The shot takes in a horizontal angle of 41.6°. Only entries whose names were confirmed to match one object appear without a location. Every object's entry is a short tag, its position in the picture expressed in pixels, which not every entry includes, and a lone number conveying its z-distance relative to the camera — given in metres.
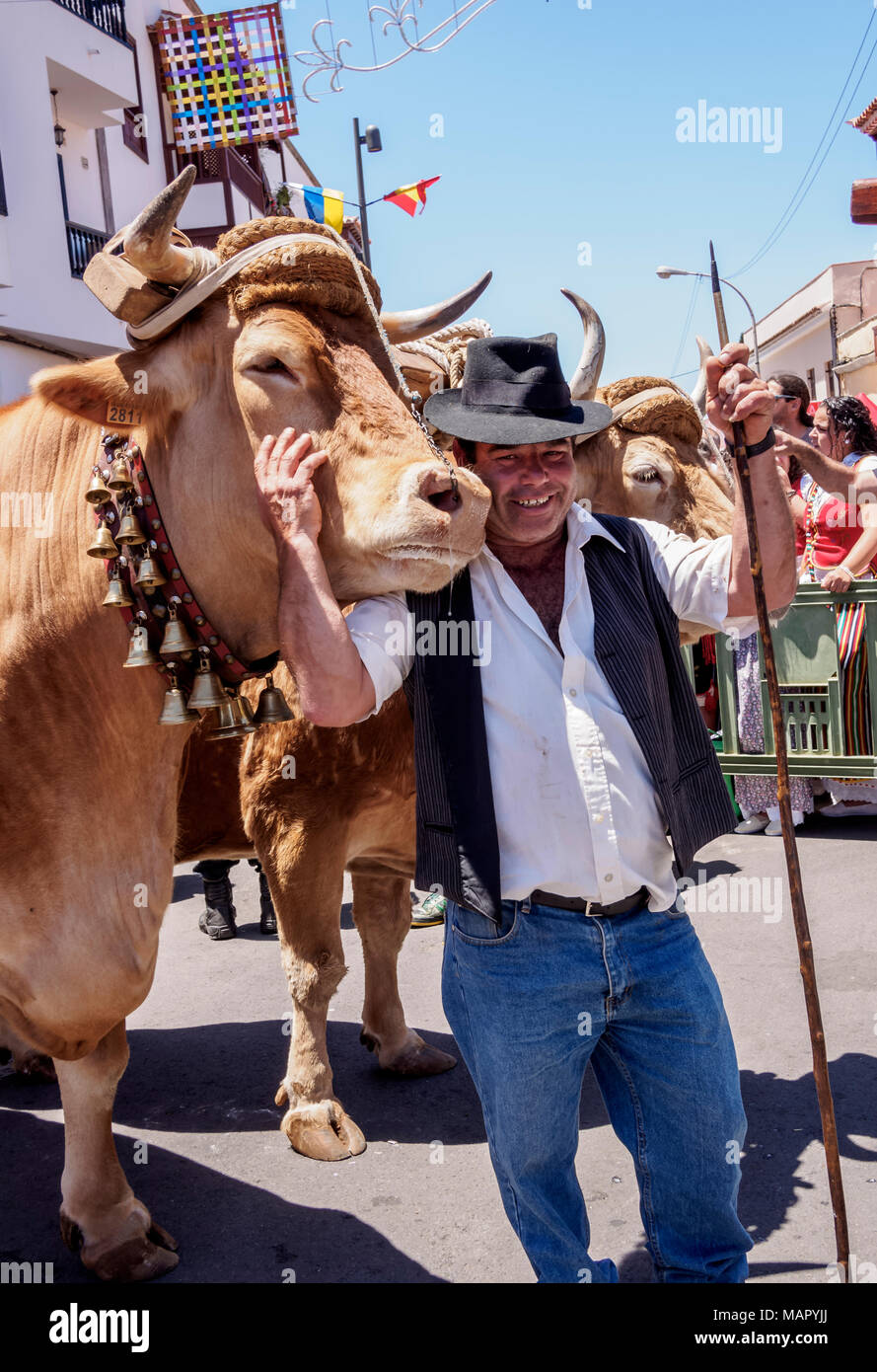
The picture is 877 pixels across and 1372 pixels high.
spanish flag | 10.91
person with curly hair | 6.88
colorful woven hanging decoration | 18.16
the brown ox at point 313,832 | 3.79
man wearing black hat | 2.45
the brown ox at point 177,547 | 2.29
